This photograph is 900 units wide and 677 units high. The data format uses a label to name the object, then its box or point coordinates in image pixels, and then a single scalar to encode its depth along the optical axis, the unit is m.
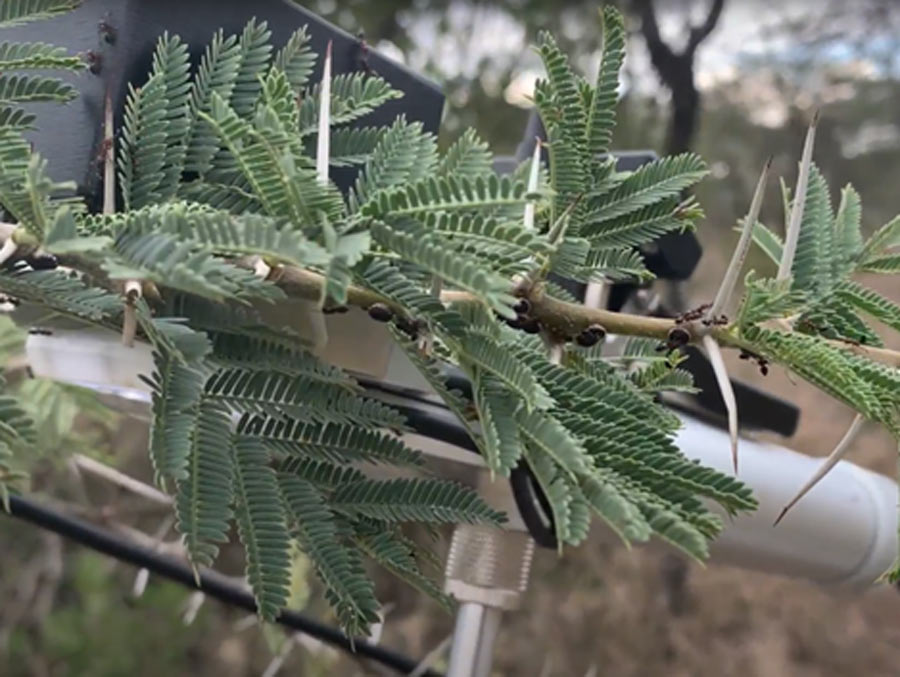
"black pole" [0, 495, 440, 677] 0.65
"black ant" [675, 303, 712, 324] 0.32
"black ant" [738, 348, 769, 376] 0.31
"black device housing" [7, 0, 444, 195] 0.37
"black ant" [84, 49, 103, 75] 0.37
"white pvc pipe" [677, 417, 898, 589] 0.58
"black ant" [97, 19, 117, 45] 0.37
